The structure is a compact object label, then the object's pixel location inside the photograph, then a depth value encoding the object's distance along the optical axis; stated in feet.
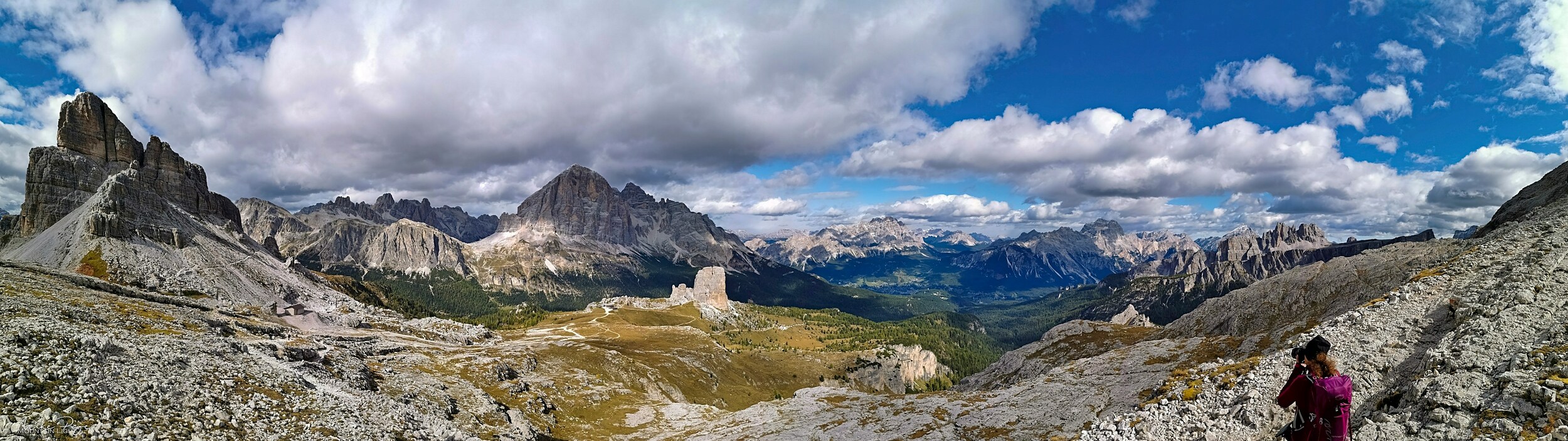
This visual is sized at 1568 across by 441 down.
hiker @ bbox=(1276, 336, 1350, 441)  42.83
